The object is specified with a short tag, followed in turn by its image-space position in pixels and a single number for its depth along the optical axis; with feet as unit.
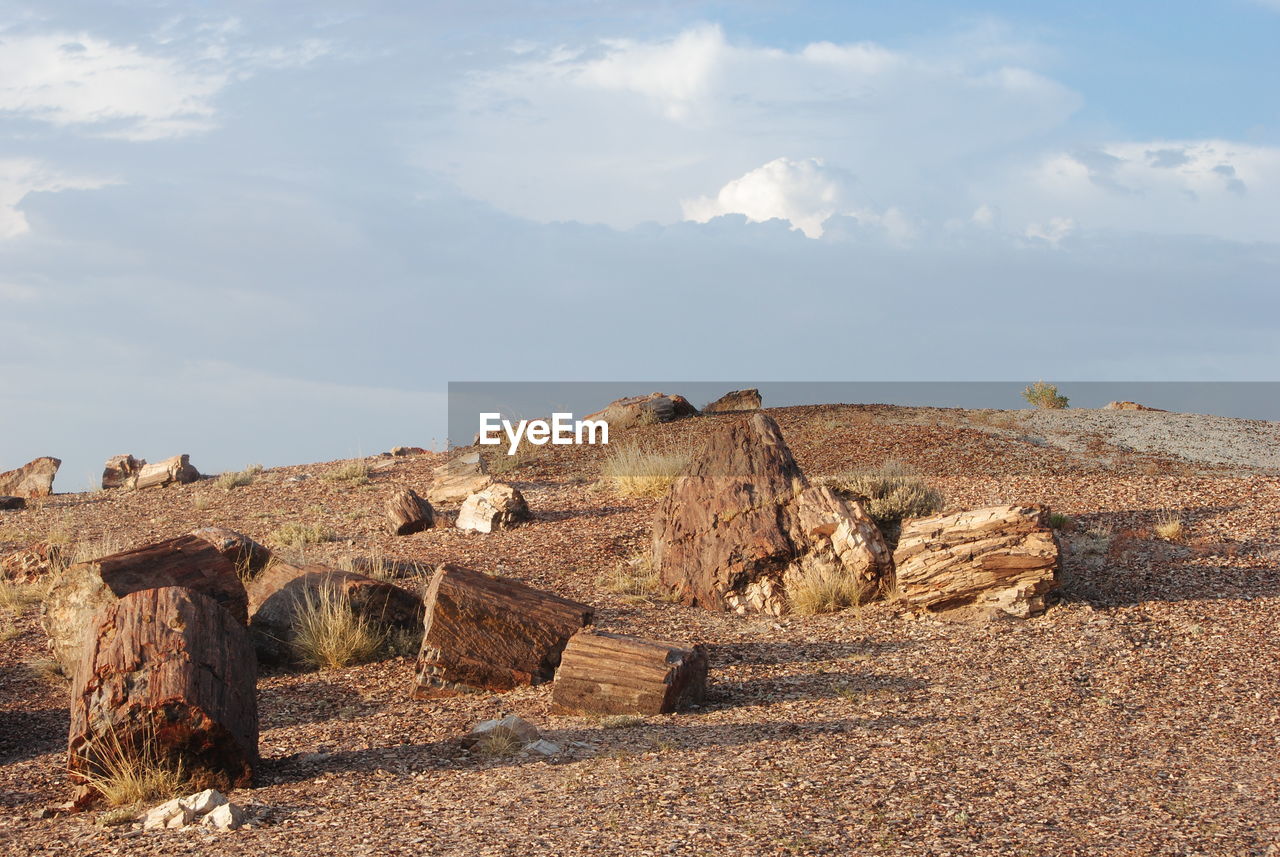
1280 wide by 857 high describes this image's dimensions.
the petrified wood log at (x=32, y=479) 64.56
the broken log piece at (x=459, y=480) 50.37
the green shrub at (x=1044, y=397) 85.35
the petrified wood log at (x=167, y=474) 62.49
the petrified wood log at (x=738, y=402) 68.49
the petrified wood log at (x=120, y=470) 64.85
